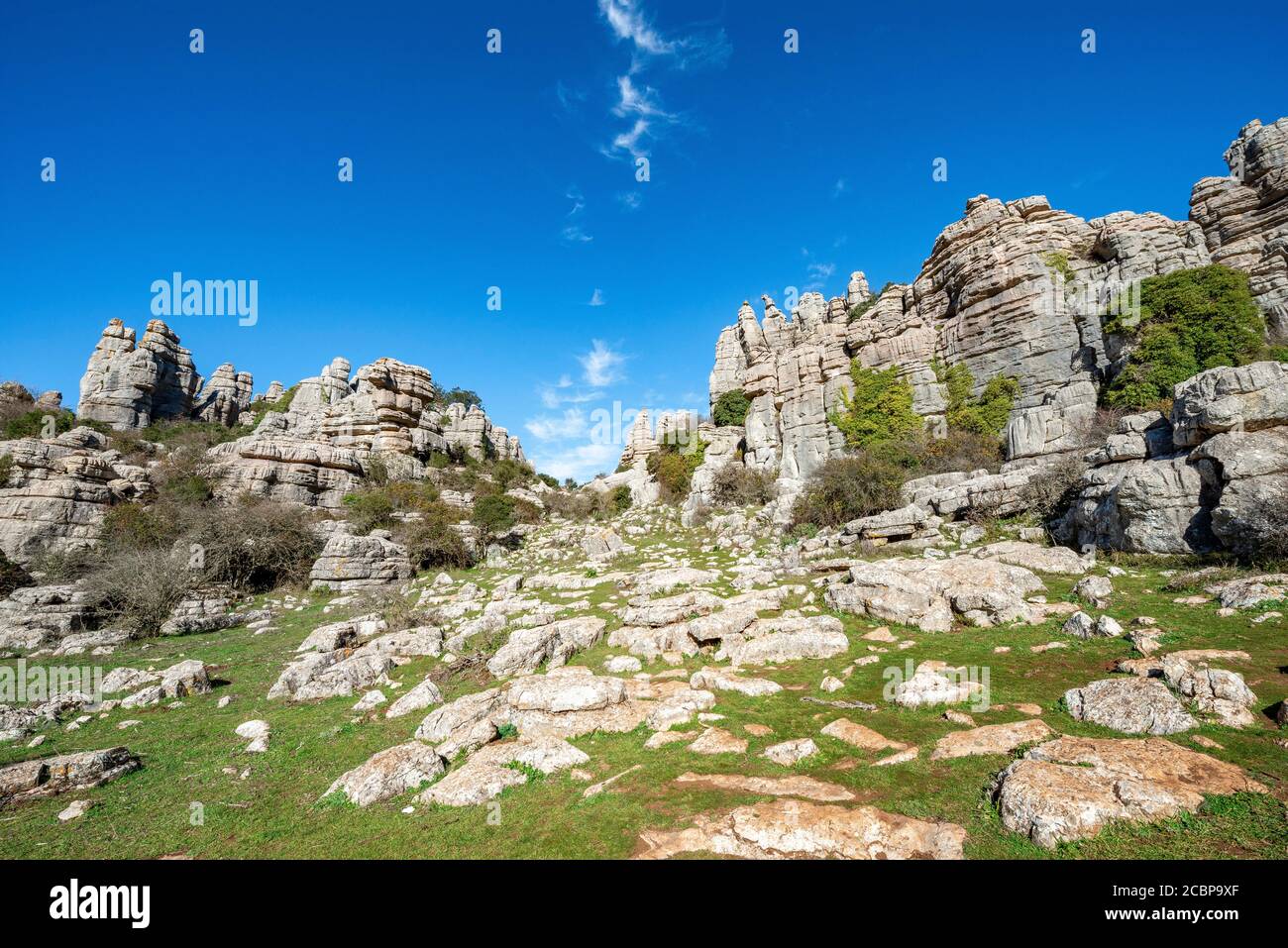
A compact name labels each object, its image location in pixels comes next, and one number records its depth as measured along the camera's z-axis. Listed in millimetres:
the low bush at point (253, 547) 21219
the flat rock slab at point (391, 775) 5480
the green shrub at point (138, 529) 21234
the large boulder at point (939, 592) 9789
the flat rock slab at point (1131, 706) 5211
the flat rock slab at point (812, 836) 3877
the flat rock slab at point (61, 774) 5641
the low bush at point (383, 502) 28250
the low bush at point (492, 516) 29867
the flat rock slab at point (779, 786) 4684
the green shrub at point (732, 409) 43906
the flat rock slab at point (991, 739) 5289
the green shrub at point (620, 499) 38625
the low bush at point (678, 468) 36156
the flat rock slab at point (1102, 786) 3887
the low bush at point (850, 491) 21422
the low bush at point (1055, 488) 16094
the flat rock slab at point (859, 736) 5621
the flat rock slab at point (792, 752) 5496
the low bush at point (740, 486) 29781
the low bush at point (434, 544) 24922
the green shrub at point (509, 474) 42997
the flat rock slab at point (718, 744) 5934
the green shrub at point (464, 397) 68375
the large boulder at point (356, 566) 21844
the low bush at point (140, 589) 15766
